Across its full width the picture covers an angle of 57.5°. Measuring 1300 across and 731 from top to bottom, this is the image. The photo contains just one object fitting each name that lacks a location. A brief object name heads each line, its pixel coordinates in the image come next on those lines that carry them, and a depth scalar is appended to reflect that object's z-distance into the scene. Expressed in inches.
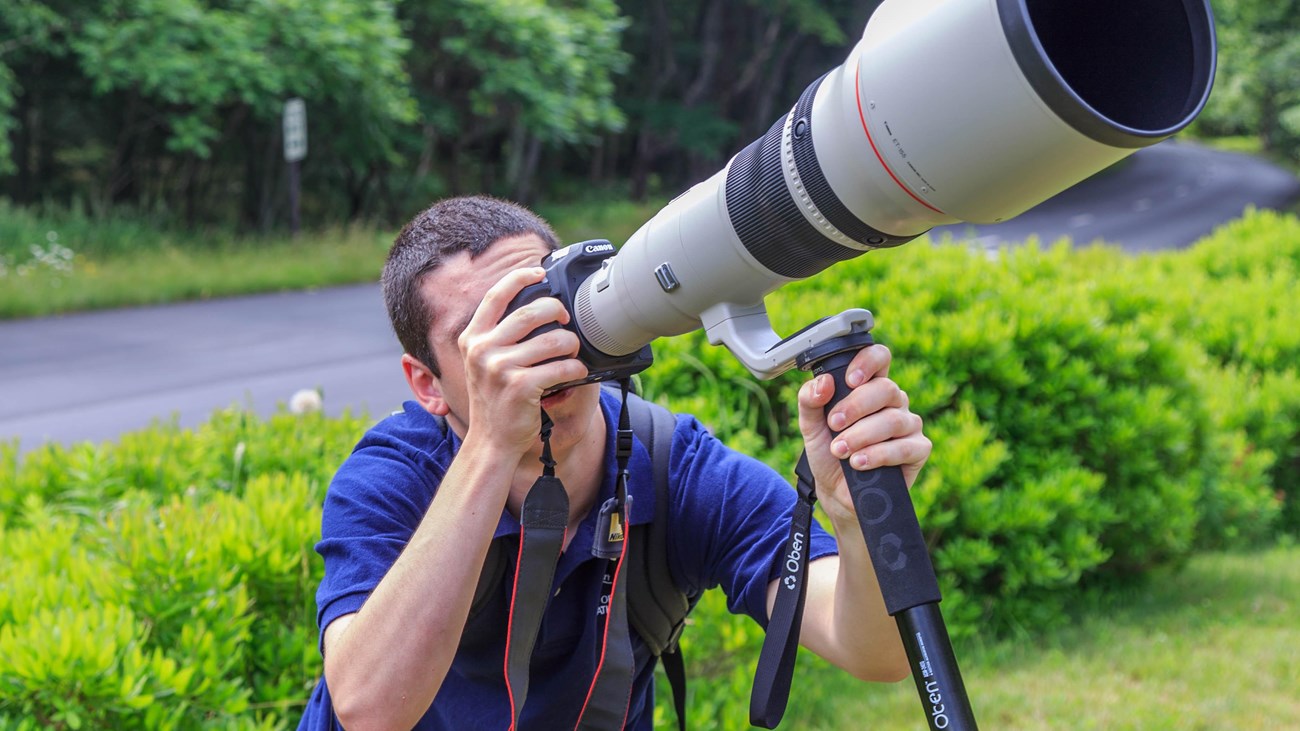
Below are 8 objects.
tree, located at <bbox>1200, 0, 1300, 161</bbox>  1114.7
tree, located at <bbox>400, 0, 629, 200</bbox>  745.0
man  63.2
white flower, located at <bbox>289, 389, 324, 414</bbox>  142.1
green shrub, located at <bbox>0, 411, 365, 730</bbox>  80.4
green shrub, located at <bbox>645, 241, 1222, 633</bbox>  150.6
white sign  620.1
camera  46.3
